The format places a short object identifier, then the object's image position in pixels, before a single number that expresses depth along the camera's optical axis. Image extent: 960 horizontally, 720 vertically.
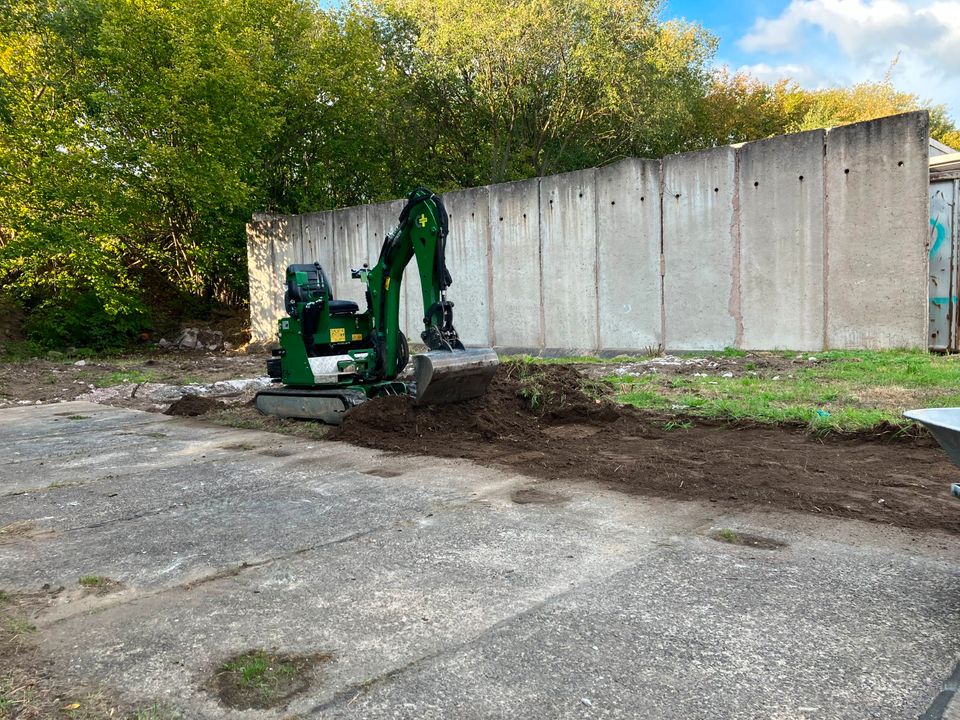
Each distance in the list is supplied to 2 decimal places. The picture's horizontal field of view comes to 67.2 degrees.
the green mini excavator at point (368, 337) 7.68
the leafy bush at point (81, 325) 18.45
